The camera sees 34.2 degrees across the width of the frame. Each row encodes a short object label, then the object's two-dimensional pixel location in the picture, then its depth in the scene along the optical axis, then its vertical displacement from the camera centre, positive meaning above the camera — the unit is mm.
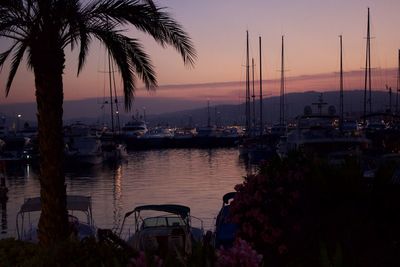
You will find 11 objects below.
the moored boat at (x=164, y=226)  18048 -3712
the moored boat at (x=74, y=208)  21000 -3644
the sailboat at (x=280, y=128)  82412 -4251
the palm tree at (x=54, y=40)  11094 +1167
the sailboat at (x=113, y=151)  77625 -5798
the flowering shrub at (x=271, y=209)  10273 -1767
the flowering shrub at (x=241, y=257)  4086 -987
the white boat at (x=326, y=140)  41531 -2659
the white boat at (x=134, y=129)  114000 -4666
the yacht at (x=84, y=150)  70625 -5156
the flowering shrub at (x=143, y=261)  4320 -1059
